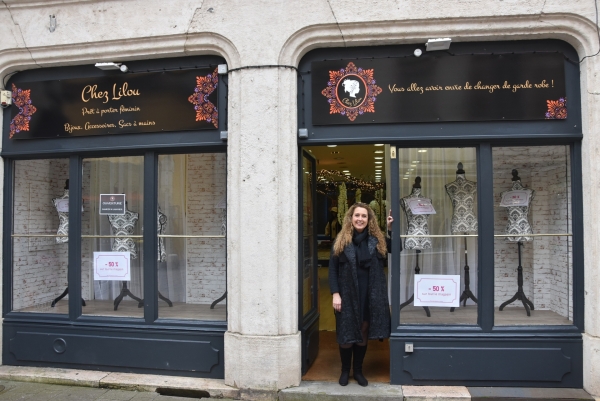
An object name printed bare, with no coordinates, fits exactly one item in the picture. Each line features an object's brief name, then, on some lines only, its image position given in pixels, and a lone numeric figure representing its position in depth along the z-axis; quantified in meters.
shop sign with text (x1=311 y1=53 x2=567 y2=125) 4.88
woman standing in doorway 4.77
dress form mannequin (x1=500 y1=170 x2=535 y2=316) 5.31
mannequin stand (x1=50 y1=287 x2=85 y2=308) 5.93
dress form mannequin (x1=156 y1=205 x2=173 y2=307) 5.60
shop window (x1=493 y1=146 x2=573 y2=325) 5.05
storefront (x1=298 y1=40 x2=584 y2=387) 4.84
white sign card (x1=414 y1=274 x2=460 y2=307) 5.10
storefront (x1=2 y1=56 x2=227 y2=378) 5.29
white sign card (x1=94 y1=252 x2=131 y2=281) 5.71
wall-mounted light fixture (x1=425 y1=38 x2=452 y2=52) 4.79
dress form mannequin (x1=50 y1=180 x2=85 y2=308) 5.96
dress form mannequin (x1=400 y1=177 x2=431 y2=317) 5.31
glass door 5.27
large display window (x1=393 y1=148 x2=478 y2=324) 5.10
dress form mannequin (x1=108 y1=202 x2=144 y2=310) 5.77
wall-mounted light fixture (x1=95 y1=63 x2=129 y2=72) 5.37
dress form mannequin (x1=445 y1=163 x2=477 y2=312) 5.25
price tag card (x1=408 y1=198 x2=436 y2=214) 5.37
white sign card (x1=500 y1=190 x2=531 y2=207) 5.35
